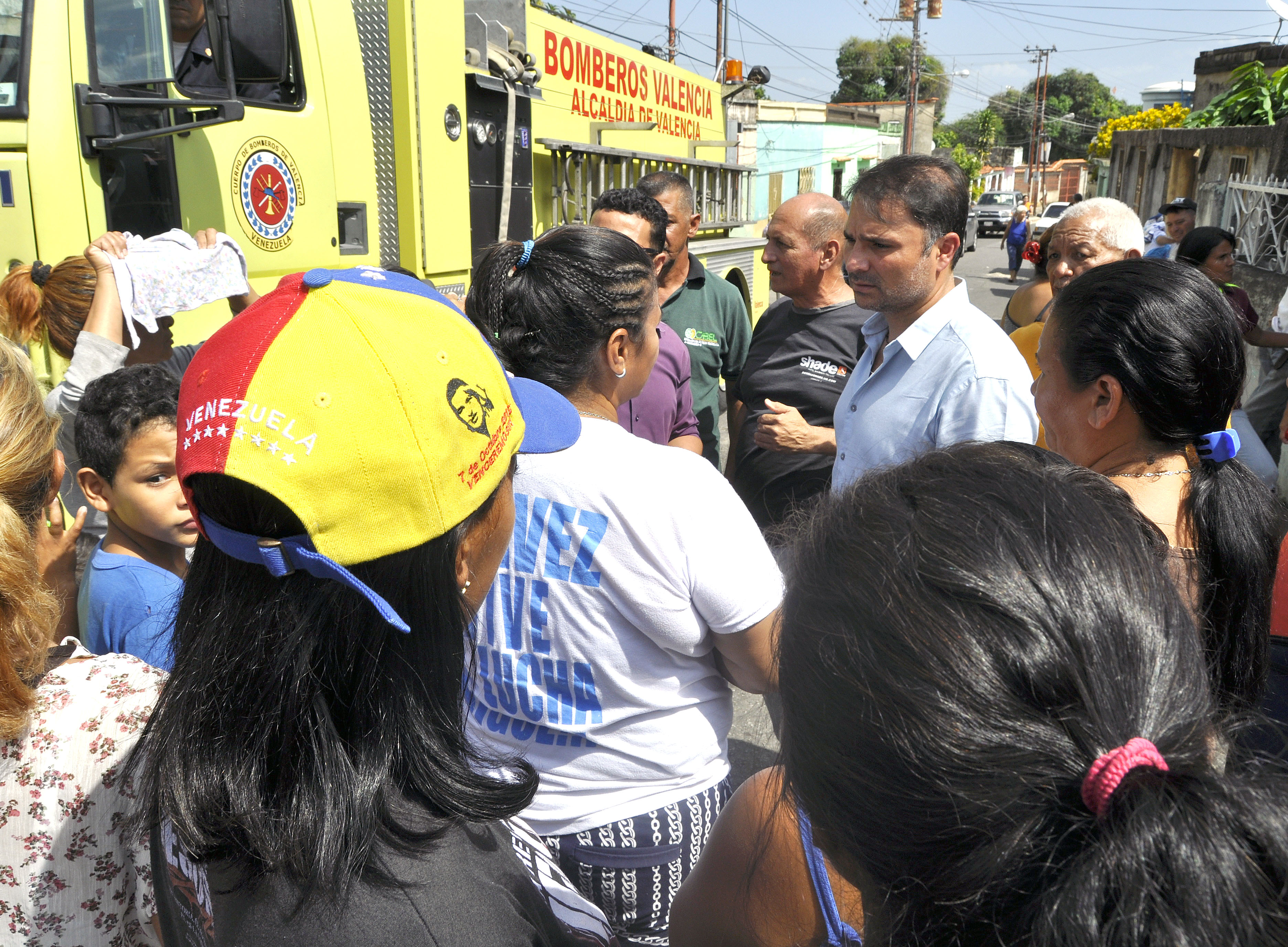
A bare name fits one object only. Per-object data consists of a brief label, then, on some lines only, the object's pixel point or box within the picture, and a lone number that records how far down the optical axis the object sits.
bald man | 2.95
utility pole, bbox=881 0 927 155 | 32.56
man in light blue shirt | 2.23
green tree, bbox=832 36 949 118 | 61.97
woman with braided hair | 1.39
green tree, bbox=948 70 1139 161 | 68.69
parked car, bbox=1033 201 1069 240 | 25.20
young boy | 1.81
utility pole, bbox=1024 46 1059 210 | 56.56
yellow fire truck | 2.68
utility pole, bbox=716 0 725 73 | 31.33
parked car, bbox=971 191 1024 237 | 32.97
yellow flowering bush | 16.33
